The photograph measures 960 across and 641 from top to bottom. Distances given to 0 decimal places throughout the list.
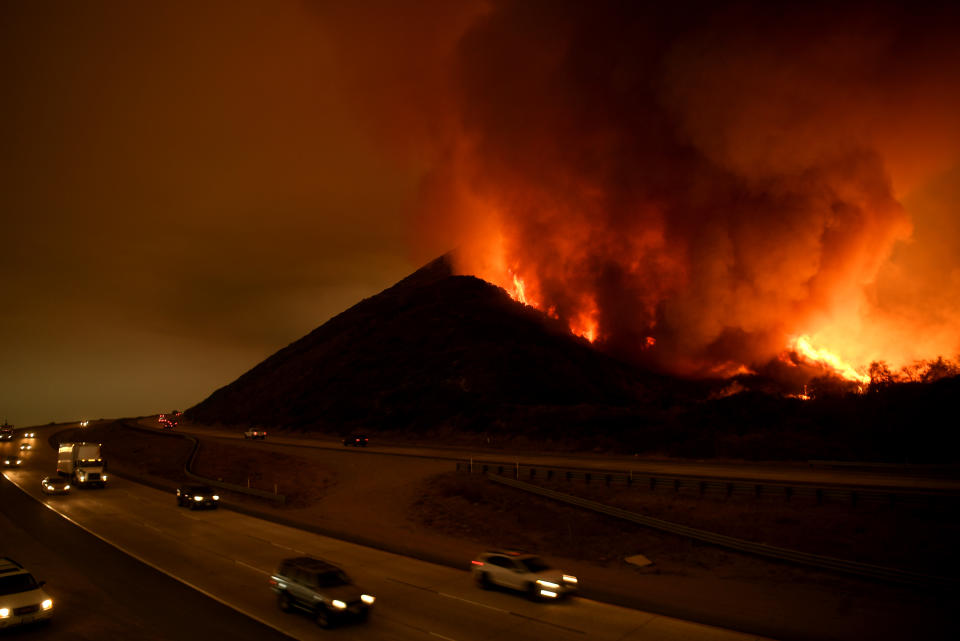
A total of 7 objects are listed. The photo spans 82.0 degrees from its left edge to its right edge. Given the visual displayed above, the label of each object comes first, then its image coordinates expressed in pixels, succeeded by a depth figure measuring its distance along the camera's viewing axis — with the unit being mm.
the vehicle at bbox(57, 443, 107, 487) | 35844
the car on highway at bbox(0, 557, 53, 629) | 12688
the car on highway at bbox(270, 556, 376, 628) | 13391
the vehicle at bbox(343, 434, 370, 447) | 53719
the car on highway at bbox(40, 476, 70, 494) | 33594
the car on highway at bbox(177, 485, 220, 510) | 29203
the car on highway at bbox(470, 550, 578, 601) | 15727
